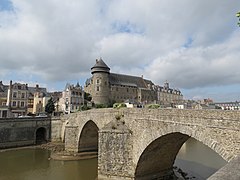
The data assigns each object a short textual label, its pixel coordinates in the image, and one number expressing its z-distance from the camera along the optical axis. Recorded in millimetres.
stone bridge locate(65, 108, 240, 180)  8500
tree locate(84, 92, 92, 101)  57781
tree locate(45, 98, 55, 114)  47031
